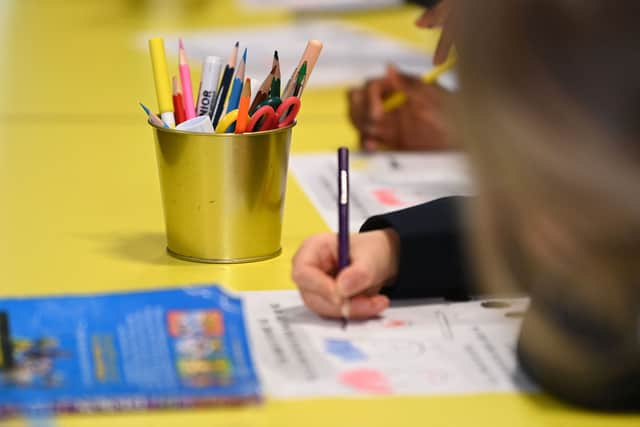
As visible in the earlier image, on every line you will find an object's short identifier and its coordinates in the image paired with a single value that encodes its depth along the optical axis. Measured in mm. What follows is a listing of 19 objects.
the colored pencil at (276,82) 1833
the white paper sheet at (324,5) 3260
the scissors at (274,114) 1830
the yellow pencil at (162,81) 1863
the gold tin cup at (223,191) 1825
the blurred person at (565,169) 1497
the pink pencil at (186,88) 1863
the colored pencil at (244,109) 1823
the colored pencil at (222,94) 1857
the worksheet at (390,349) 1632
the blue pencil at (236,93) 1854
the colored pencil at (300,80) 1840
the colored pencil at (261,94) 1845
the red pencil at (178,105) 1857
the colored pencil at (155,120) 1845
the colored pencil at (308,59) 1846
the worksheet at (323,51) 2572
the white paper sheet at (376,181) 2025
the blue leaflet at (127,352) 1581
